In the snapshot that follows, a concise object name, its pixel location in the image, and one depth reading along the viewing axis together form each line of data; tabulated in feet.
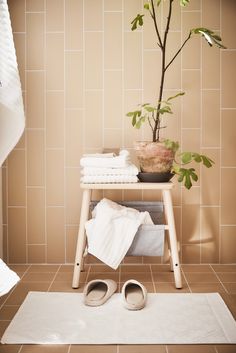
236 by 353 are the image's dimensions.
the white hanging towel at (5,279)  3.95
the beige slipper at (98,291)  6.70
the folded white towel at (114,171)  7.39
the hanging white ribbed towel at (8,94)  3.70
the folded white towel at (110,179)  7.40
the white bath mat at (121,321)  5.57
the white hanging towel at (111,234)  7.25
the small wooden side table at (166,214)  7.36
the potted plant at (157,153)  7.50
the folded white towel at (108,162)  7.38
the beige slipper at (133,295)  6.48
